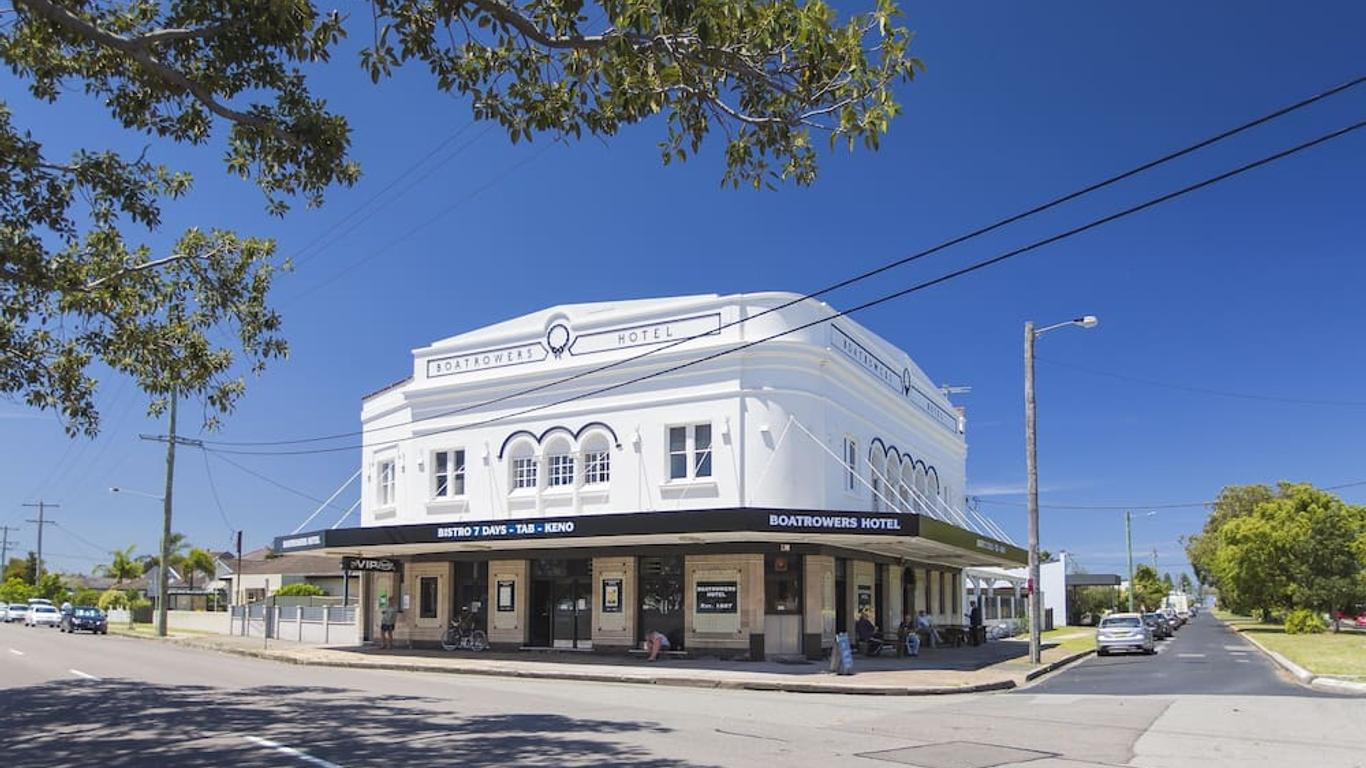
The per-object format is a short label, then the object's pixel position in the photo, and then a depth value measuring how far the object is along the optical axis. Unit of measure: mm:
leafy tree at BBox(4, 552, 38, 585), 123688
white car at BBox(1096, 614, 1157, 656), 36750
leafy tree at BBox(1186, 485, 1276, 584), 89875
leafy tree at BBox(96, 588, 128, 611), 77700
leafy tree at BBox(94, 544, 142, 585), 88875
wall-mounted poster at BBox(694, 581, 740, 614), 27297
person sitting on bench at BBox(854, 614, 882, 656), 28891
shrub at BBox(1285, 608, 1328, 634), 50812
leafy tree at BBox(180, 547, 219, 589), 85438
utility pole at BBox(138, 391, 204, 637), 45312
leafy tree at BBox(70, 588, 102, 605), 79375
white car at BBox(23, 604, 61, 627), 60438
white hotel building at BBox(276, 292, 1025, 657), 27109
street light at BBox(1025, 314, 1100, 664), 28625
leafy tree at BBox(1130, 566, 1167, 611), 107188
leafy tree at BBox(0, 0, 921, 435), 8930
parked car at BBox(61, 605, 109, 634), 51562
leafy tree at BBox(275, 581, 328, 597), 59188
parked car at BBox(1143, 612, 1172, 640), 52594
